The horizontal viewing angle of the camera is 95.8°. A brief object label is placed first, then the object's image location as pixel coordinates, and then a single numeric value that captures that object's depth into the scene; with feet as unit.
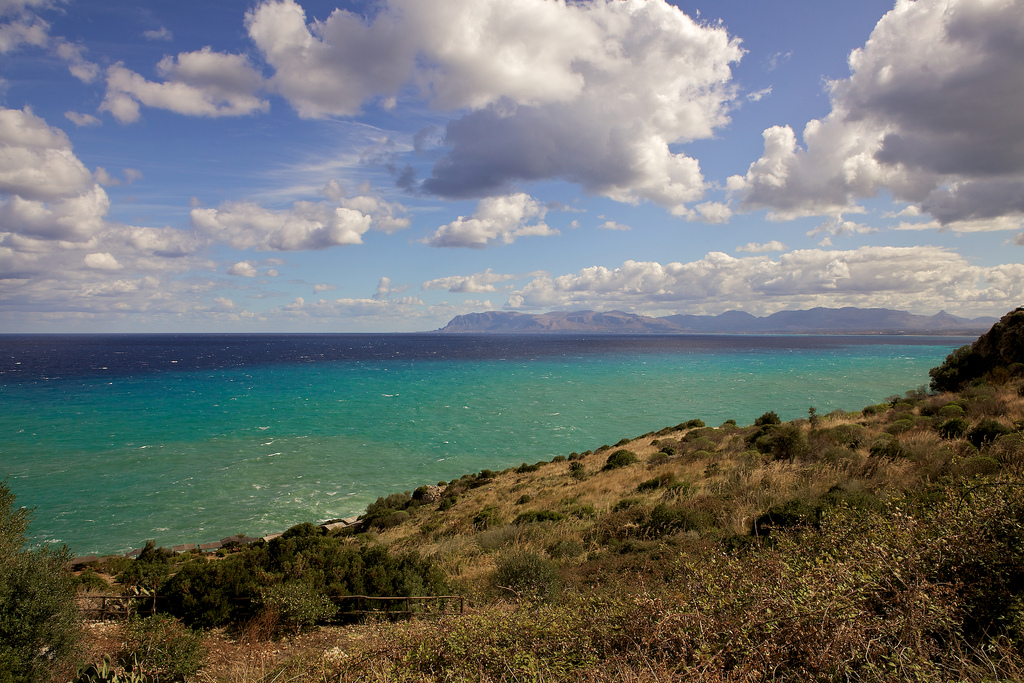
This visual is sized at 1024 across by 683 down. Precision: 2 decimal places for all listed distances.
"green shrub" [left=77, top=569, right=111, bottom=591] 35.09
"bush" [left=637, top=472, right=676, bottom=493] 53.15
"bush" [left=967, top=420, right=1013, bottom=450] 38.02
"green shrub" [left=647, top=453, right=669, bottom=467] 70.54
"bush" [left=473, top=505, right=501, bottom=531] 49.64
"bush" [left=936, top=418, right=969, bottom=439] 44.23
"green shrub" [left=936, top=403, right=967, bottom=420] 51.98
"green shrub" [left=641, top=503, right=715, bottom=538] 33.27
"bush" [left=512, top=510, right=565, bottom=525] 45.68
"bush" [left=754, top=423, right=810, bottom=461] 52.14
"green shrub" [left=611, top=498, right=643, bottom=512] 45.29
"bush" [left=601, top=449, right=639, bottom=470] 74.90
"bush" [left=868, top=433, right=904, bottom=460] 40.11
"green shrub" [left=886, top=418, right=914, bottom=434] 52.45
